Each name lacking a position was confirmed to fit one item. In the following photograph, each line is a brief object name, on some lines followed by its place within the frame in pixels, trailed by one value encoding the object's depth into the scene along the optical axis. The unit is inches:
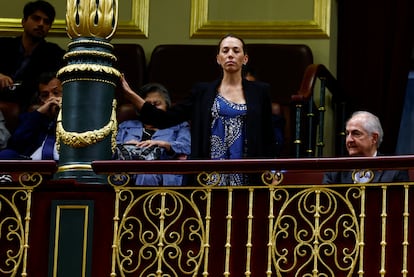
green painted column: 557.9
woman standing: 585.6
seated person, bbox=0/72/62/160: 647.1
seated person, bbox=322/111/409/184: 588.7
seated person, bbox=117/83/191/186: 627.5
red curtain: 792.9
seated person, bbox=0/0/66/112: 725.9
